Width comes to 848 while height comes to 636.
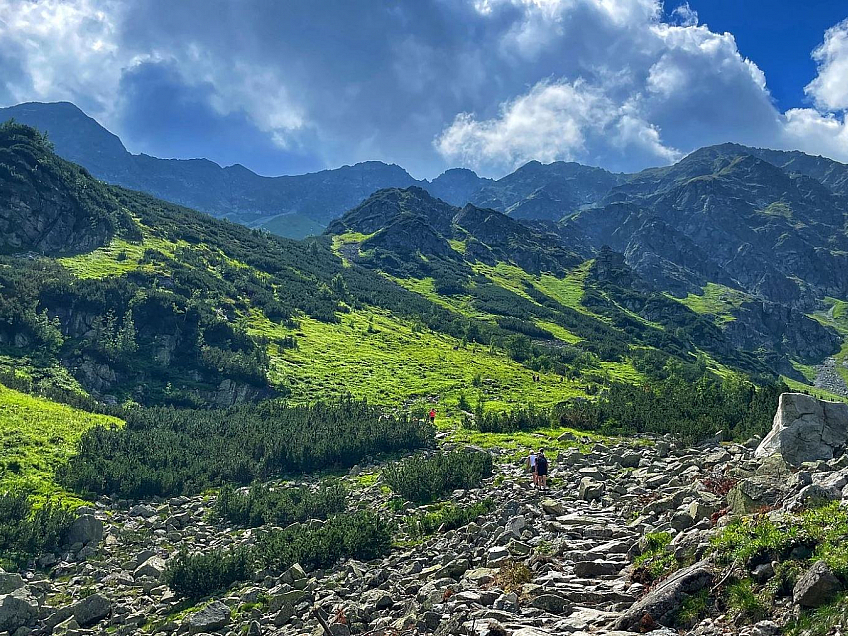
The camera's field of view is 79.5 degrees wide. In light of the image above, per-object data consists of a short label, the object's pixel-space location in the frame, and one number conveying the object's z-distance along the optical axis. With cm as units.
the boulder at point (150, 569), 1680
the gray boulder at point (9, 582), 1542
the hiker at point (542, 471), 1956
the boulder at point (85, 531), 1969
